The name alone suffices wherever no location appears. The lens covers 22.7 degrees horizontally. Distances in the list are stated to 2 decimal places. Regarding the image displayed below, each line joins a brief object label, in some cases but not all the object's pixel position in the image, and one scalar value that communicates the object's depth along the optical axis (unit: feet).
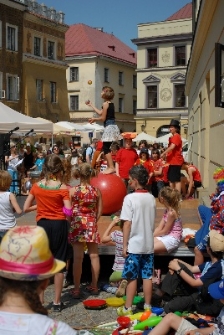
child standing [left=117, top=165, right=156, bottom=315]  20.18
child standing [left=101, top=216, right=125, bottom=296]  23.71
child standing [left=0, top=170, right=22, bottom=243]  21.99
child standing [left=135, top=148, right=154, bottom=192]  47.14
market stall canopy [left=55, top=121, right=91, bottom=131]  86.12
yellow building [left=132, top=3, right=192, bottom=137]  171.22
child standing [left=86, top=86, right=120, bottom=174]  32.45
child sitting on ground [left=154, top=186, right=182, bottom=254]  23.09
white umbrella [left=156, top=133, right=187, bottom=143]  123.01
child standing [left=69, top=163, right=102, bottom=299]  22.59
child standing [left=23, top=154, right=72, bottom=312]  20.66
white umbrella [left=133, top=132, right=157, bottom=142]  129.80
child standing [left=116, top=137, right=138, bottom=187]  40.63
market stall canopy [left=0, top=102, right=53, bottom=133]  45.03
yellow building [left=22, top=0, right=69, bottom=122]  145.59
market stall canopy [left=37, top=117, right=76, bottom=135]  79.99
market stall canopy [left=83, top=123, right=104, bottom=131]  98.12
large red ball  31.30
